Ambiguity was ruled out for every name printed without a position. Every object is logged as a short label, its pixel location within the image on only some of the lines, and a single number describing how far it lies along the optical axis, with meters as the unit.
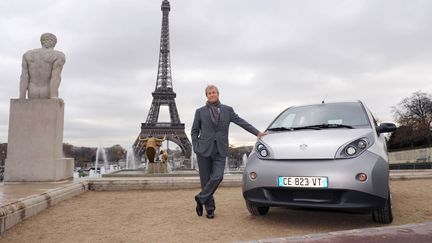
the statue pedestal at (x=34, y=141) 7.41
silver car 3.43
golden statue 15.17
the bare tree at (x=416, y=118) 53.09
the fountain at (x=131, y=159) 59.05
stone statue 7.84
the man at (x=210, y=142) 4.38
